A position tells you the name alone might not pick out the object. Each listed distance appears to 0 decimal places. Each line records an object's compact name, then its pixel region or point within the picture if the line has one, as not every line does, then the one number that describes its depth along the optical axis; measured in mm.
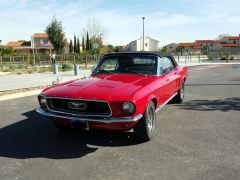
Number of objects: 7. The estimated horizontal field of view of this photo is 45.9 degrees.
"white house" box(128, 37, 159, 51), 96494
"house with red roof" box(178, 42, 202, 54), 113562
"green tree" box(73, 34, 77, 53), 70988
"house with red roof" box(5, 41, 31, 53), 87125
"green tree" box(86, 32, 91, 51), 63822
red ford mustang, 4305
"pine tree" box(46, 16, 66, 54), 43375
